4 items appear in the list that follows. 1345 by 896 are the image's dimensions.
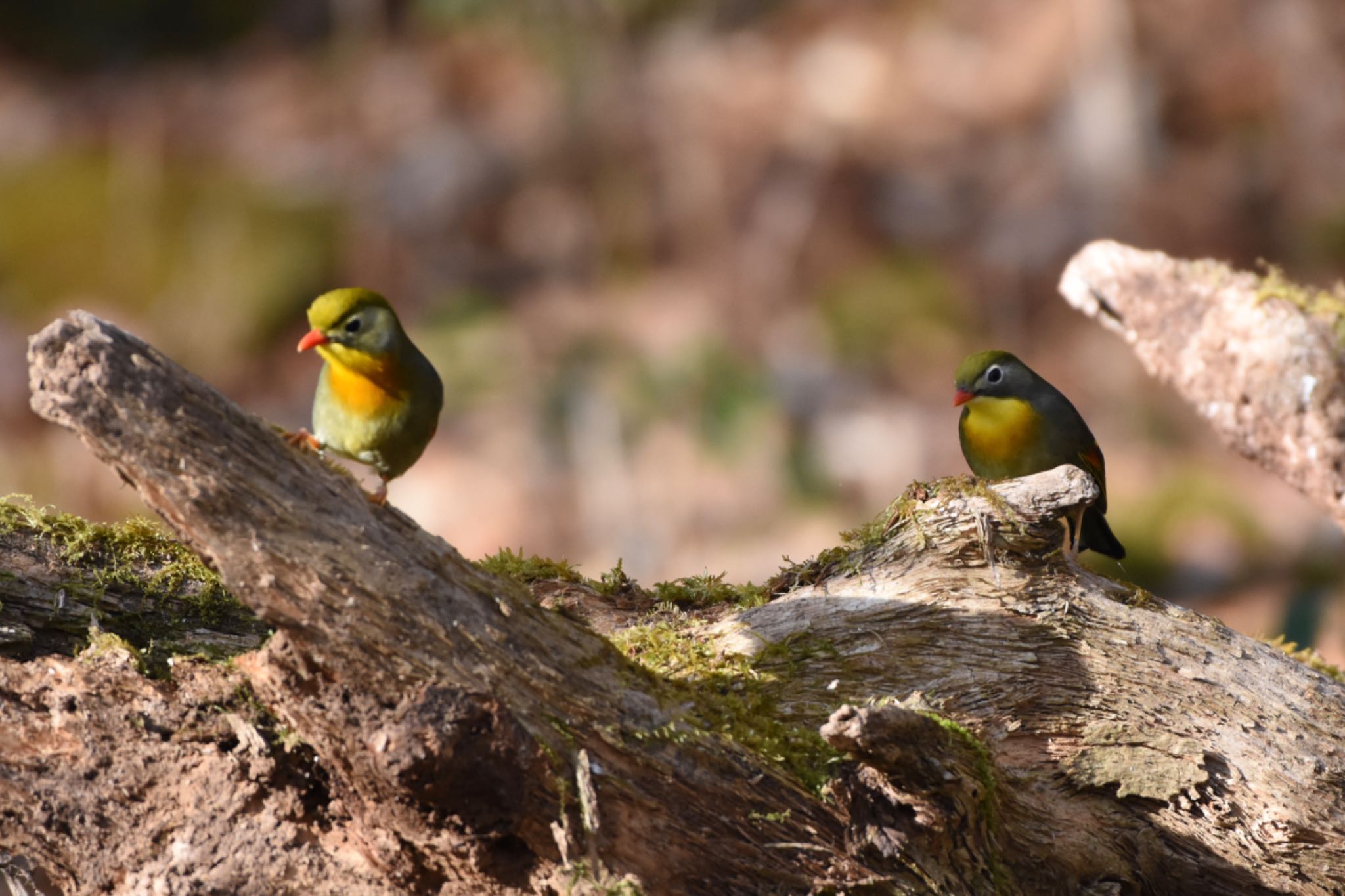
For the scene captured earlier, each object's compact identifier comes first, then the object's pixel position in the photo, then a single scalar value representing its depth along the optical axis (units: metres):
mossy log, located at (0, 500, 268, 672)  6.45
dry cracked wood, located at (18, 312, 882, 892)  5.00
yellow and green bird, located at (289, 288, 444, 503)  6.84
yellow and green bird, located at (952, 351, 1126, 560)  9.16
